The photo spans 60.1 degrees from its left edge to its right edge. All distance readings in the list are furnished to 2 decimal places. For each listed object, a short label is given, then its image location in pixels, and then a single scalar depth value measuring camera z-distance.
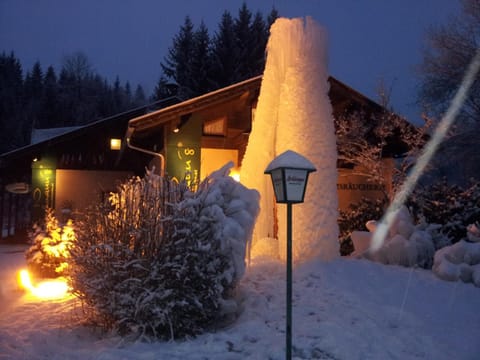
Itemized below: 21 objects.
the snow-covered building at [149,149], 11.59
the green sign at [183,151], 11.58
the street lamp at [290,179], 3.95
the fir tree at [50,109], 37.78
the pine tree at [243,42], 30.11
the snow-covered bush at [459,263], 7.00
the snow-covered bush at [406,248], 8.07
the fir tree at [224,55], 29.97
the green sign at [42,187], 15.31
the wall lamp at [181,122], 11.53
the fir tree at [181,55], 32.53
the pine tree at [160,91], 30.98
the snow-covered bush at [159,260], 4.64
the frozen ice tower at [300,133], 7.70
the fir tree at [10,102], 33.62
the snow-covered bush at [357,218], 10.99
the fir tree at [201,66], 30.34
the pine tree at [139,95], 47.70
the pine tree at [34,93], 38.28
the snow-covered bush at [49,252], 8.27
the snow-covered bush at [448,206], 9.84
